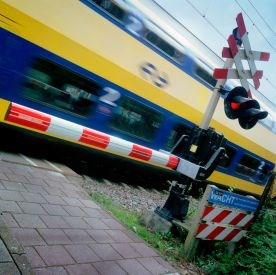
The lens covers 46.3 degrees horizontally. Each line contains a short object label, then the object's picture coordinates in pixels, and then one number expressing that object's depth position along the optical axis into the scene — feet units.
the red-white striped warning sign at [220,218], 14.16
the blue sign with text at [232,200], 14.25
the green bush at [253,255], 12.19
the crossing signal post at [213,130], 14.47
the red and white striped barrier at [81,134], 12.57
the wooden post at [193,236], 14.12
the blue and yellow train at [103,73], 19.47
